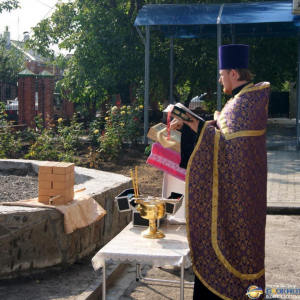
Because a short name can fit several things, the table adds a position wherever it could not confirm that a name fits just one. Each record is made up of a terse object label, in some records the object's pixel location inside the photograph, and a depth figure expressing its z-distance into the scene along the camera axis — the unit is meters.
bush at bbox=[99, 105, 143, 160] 11.80
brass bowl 4.27
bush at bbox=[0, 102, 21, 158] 11.16
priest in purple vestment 3.85
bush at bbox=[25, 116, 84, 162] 10.77
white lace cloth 3.88
